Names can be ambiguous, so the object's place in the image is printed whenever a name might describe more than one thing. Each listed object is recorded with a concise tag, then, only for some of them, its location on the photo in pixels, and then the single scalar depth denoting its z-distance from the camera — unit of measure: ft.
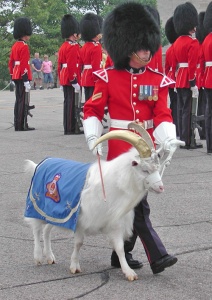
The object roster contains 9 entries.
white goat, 17.25
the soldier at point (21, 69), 50.49
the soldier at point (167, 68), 45.11
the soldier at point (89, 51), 47.11
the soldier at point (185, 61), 39.34
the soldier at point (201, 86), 41.58
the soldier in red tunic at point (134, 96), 18.74
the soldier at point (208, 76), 37.88
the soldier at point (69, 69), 47.85
